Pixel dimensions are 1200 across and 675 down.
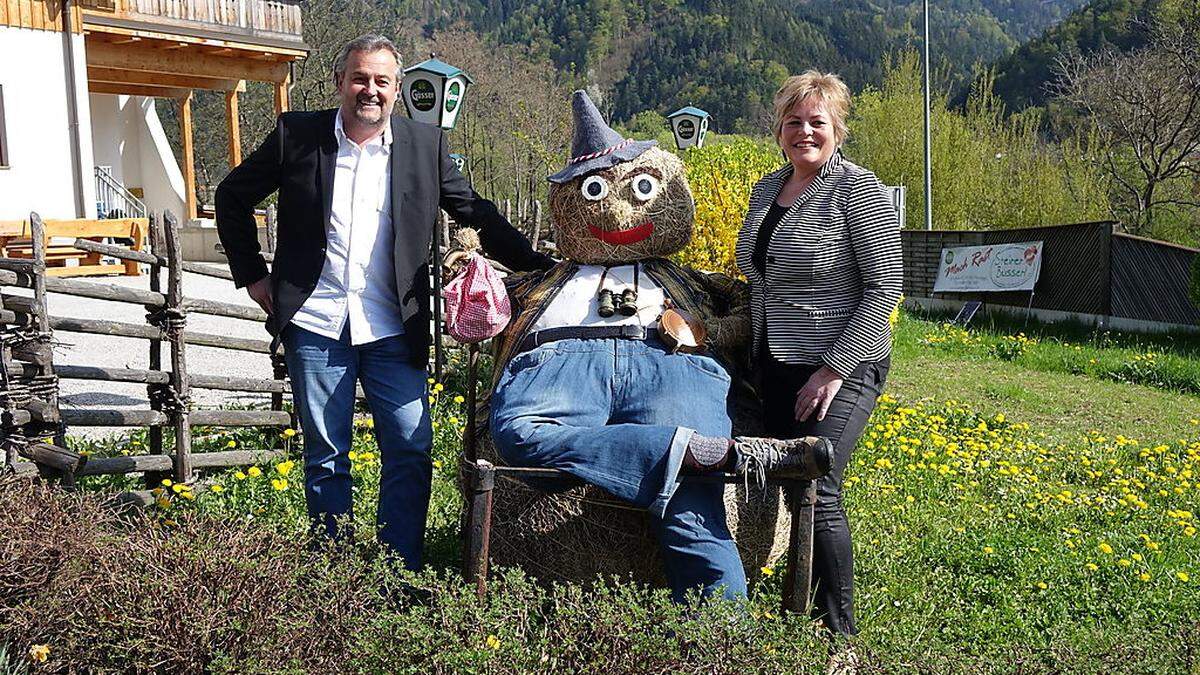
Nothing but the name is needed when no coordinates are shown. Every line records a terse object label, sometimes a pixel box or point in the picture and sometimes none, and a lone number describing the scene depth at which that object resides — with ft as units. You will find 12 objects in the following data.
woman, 11.05
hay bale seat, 10.95
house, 46.44
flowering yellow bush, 27.27
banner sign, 51.42
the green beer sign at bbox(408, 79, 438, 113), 23.17
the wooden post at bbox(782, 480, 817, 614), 10.25
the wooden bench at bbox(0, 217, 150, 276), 40.01
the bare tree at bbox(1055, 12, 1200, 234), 78.12
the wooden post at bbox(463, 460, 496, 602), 10.32
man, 11.78
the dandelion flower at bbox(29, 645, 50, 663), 8.86
